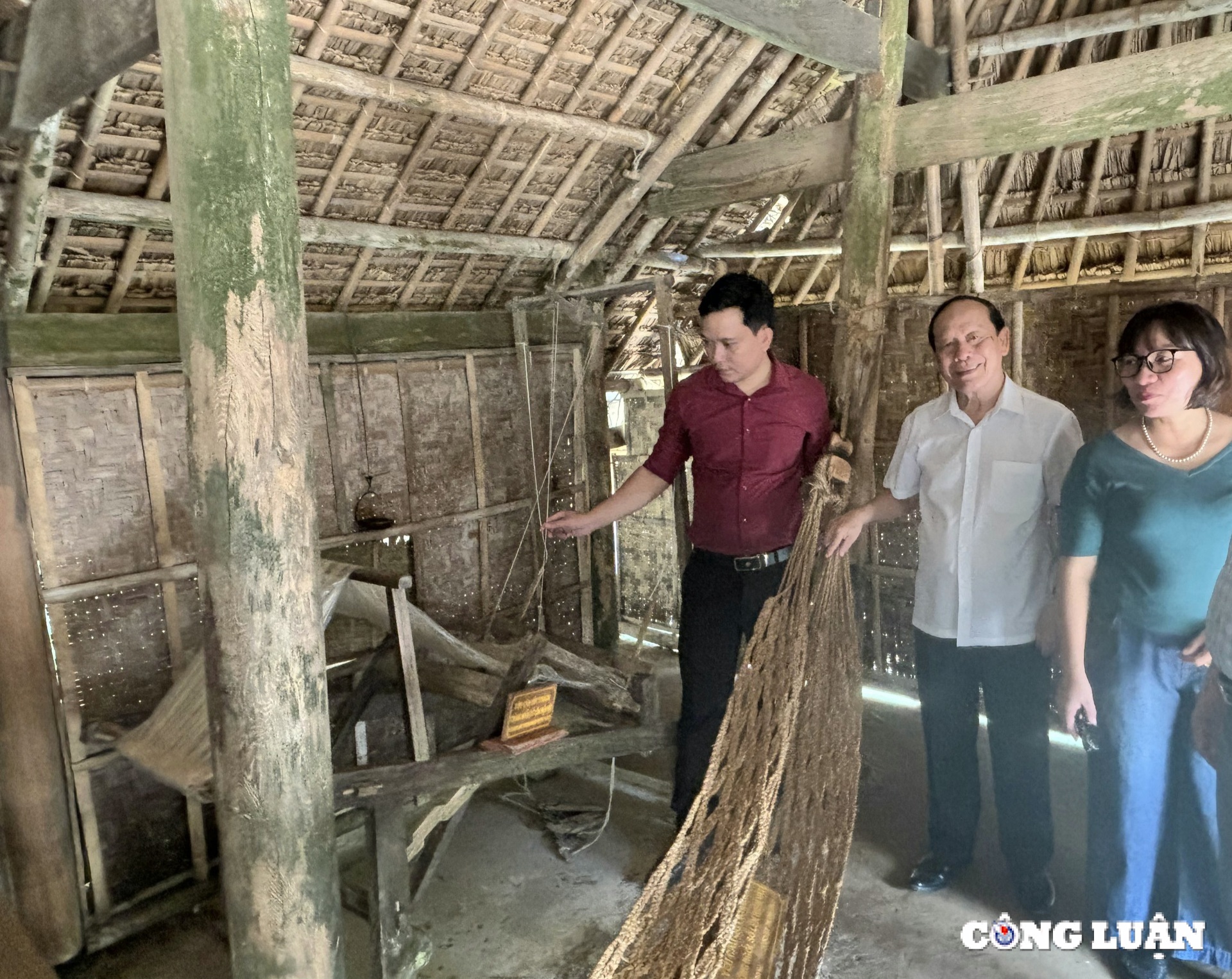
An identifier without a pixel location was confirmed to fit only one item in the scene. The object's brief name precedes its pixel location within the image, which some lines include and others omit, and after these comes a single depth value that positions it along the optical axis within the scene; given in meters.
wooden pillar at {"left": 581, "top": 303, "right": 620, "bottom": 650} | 3.95
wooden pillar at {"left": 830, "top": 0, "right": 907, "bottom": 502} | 2.27
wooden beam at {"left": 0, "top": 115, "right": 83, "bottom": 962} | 2.28
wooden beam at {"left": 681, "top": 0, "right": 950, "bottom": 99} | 2.13
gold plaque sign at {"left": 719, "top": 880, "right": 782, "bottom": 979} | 1.66
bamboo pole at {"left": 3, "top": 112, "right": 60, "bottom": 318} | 2.00
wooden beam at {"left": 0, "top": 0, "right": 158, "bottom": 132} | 1.45
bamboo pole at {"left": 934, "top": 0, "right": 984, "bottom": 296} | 3.42
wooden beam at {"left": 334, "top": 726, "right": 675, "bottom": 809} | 2.04
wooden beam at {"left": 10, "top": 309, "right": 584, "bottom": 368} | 2.40
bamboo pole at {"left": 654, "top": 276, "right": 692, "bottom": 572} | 3.08
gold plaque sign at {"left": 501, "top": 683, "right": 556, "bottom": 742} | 2.27
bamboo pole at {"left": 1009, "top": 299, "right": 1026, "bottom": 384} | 3.48
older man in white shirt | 2.00
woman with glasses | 1.72
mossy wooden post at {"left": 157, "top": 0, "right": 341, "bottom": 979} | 1.16
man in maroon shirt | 2.21
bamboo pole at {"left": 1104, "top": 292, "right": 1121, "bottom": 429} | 3.29
